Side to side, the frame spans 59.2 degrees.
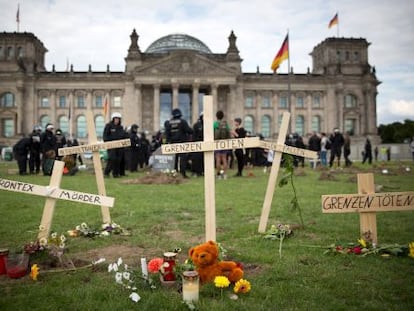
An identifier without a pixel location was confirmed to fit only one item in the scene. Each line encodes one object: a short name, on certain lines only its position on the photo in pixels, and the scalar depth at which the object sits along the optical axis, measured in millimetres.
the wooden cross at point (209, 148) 4469
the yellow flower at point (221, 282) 3375
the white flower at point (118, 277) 3500
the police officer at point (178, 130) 14570
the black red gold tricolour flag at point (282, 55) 33906
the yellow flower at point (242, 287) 3410
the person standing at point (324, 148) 23934
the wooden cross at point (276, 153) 5738
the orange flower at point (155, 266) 3664
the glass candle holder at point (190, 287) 3203
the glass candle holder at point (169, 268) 3654
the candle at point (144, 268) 3671
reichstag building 58469
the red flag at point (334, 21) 44000
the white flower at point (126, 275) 3508
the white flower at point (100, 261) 4104
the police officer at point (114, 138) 13734
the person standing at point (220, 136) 14633
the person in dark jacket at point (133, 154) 18688
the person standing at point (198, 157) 15463
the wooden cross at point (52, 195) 4578
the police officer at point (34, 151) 18078
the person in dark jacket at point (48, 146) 16688
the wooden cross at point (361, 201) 4566
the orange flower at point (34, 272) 3832
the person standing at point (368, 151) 26986
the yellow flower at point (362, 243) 4742
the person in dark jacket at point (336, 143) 21531
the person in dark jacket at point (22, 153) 17641
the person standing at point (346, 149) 23094
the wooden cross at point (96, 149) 6062
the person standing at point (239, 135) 13848
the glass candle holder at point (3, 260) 4082
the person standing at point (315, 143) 24344
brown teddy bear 3602
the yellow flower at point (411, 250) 4449
